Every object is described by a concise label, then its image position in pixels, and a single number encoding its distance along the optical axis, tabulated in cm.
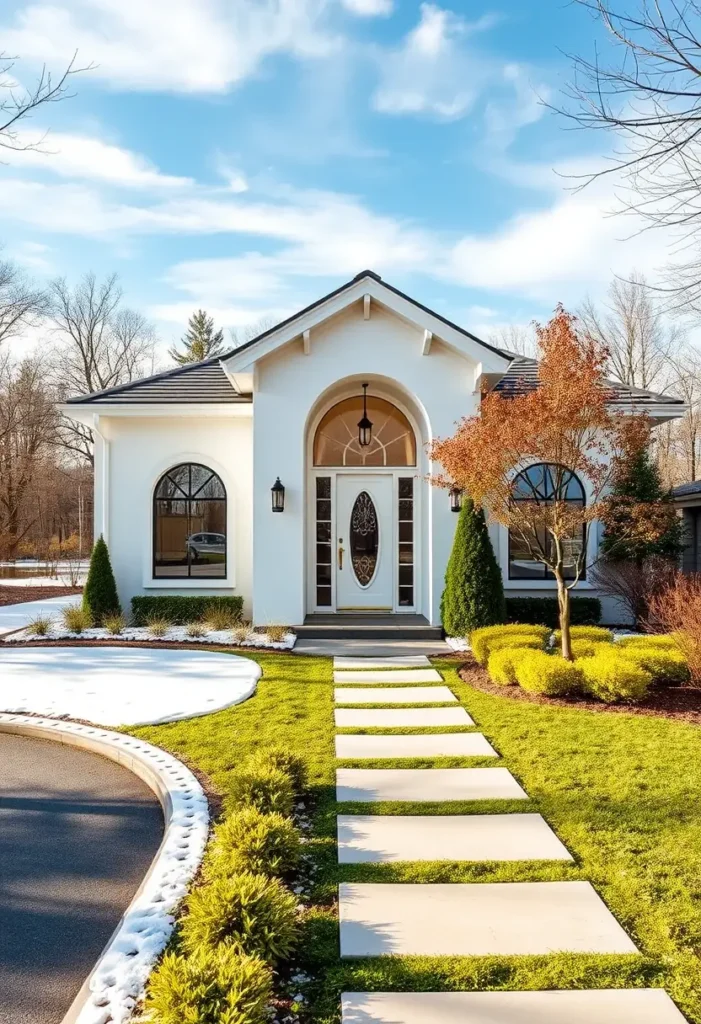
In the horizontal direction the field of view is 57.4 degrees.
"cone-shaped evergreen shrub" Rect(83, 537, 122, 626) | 1171
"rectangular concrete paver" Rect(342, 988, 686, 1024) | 250
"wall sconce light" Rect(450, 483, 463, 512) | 1082
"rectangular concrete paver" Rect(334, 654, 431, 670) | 912
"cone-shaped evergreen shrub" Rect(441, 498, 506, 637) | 1027
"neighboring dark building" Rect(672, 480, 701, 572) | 1462
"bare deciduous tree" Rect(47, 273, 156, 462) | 3841
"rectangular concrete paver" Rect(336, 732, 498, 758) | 567
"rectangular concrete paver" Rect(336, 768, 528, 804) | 474
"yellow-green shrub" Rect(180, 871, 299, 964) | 278
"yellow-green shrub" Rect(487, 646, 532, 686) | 778
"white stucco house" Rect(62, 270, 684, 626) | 1123
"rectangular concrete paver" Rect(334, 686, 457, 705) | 744
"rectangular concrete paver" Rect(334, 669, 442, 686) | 831
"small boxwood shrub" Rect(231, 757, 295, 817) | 414
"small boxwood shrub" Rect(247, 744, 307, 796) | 467
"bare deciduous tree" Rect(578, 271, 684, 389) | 3127
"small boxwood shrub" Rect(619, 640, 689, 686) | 755
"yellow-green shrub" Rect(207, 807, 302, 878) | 341
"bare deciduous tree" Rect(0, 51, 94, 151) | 671
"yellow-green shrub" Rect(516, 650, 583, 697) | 719
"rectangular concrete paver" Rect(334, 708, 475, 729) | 652
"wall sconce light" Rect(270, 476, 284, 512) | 1098
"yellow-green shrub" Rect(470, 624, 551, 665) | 866
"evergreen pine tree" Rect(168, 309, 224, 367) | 3891
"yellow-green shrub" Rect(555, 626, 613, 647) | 893
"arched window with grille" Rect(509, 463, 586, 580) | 1216
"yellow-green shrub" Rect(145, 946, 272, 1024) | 230
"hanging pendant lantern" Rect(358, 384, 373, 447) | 1239
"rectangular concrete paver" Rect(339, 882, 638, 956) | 296
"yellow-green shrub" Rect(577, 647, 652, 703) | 698
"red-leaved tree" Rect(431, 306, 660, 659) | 771
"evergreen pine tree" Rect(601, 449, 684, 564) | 1156
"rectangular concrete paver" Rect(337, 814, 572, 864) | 385
